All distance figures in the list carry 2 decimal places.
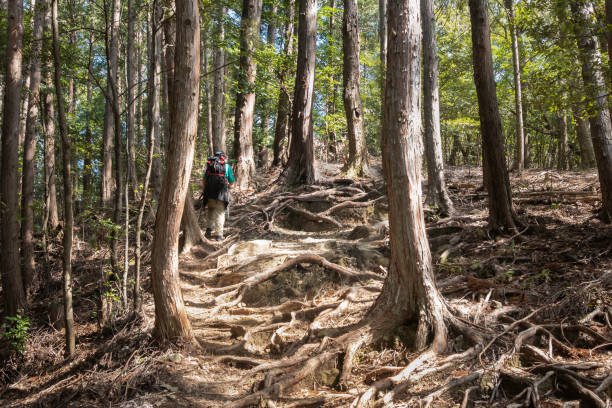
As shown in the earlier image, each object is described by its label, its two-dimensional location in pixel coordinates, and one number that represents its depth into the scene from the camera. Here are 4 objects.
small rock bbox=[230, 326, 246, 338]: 5.92
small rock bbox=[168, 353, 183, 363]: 4.99
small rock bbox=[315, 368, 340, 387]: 4.29
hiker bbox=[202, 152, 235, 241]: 9.12
